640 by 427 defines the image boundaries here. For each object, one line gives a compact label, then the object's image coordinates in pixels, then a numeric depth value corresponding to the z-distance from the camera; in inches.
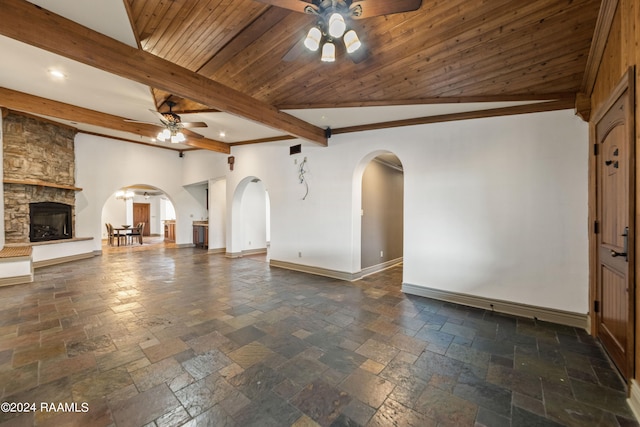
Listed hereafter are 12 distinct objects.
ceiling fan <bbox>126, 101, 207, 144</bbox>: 187.0
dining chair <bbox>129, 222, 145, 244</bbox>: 413.7
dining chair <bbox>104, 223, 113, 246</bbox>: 396.5
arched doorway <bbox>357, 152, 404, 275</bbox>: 212.2
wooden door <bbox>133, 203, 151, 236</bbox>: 577.9
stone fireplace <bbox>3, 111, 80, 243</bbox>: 227.6
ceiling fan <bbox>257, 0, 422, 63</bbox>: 68.4
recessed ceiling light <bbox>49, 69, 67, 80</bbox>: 145.5
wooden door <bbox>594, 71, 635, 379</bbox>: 71.2
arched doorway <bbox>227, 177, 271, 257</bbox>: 298.7
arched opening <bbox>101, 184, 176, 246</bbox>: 498.0
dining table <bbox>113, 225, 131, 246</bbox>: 386.0
